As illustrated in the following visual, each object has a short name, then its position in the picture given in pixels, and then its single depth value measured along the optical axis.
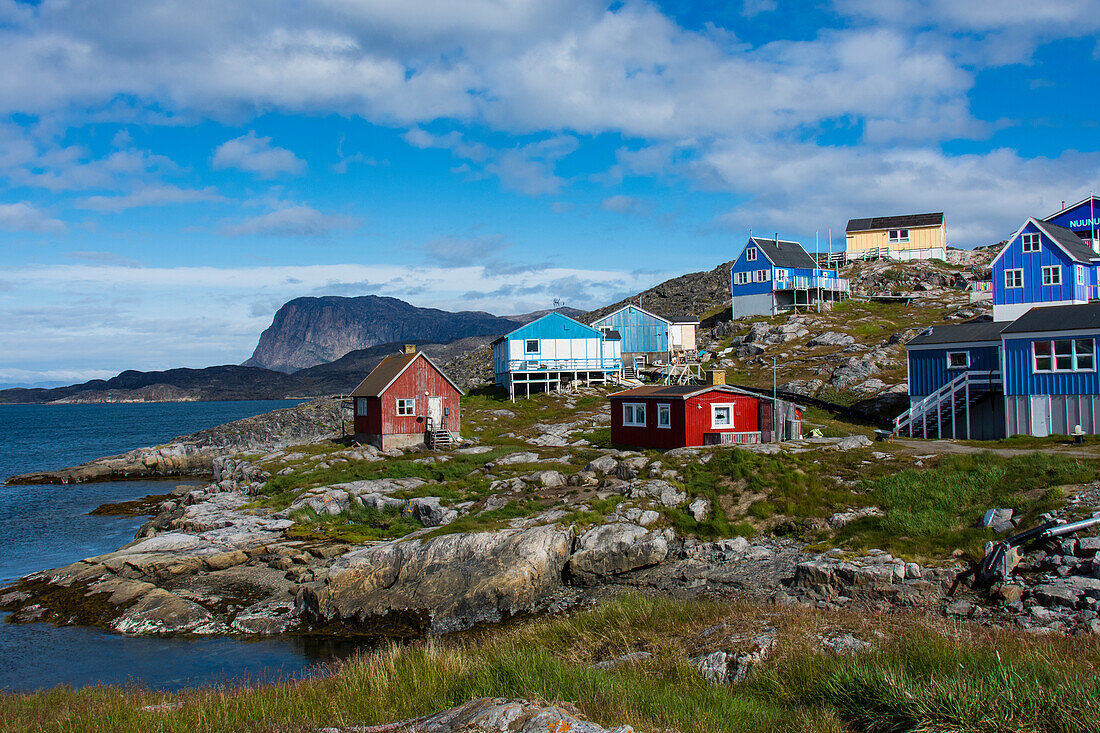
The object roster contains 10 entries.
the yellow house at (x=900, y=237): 92.94
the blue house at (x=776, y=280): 77.94
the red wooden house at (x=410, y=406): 48.44
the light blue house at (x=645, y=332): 72.00
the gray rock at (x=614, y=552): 24.88
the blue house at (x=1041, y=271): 51.69
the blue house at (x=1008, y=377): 34.44
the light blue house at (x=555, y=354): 64.56
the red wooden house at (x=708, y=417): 36.59
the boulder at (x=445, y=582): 22.73
